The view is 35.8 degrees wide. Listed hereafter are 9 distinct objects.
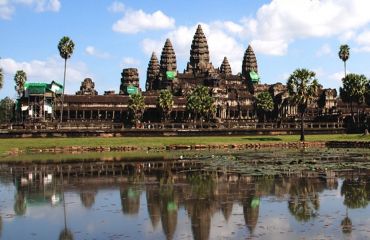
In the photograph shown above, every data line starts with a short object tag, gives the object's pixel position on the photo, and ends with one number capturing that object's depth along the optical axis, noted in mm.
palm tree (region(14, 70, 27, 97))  137638
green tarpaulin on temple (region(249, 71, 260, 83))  191238
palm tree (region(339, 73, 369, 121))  107500
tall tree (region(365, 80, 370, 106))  110188
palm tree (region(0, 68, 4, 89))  84050
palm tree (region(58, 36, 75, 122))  113431
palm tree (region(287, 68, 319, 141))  88562
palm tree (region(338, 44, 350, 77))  130375
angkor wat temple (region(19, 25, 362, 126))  138125
